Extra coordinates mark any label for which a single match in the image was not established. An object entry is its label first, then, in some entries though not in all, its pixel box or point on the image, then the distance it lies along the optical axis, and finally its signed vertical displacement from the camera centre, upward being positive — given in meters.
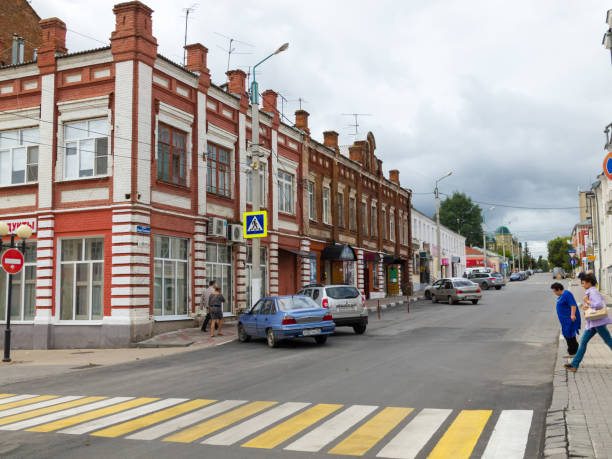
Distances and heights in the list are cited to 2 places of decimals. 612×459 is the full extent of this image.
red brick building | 19.06 +3.39
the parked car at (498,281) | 52.87 -0.25
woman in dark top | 19.41 -0.84
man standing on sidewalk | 20.39 -0.60
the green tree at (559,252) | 126.11 +5.67
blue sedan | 15.99 -1.09
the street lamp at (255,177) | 19.64 +3.58
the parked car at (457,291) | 34.00 -0.71
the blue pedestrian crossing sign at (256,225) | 19.78 +1.91
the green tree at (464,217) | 110.88 +11.64
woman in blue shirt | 11.52 -0.81
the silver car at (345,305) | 19.42 -0.83
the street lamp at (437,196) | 48.03 +6.85
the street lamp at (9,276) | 16.27 +0.25
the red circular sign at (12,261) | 15.84 +0.62
